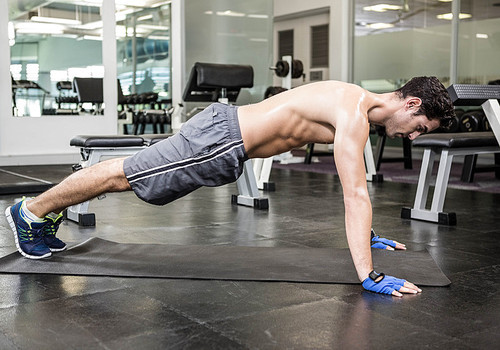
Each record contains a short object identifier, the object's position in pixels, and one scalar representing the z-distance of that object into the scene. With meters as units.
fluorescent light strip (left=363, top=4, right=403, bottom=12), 7.55
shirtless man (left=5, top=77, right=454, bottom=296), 1.76
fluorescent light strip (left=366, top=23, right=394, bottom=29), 7.66
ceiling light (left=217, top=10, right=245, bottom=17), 8.08
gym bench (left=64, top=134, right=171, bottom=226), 2.94
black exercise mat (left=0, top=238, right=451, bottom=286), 1.99
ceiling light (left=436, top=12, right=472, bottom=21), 6.62
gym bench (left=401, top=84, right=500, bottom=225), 3.05
